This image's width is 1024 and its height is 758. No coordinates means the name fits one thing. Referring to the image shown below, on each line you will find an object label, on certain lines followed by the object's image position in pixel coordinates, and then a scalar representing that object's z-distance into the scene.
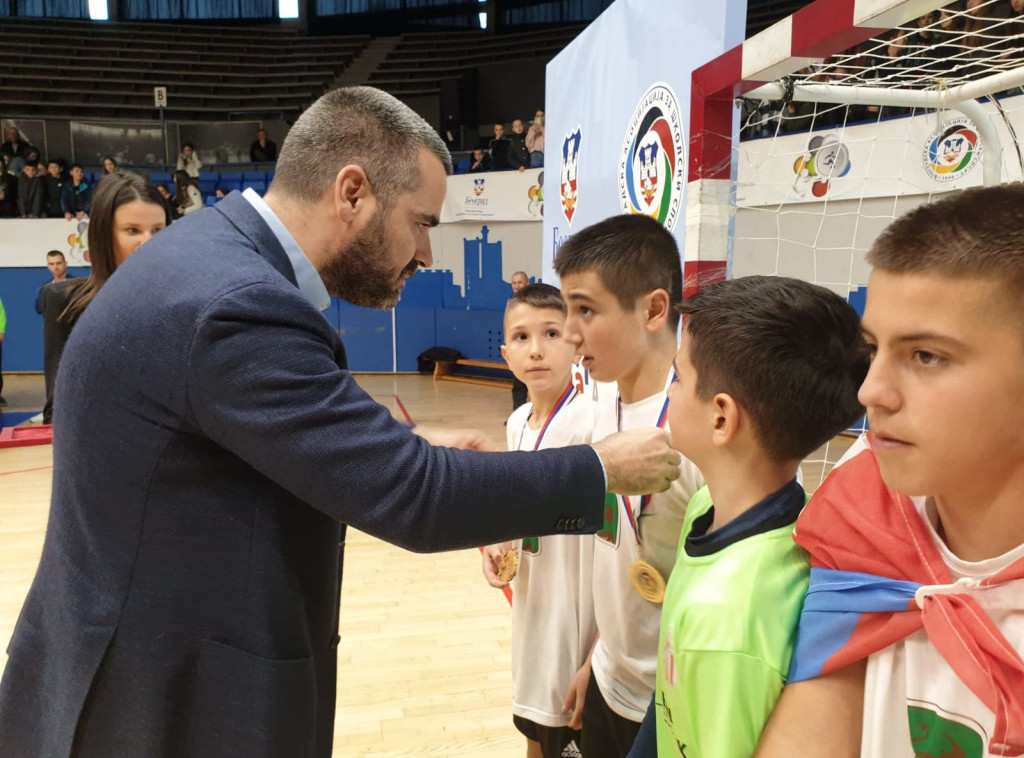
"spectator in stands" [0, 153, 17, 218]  11.27
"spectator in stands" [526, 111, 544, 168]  10.08
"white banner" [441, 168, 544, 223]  10.01
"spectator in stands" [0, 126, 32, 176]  11.79
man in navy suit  1.02
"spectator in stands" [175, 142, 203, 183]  12.38
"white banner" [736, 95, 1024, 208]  5.18
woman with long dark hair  2.85
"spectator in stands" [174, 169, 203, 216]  10.61
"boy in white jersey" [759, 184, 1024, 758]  0.75
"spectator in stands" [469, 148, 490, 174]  10.98
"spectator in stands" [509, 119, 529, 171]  10.15
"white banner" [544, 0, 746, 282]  2.32
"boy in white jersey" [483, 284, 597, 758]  1.83
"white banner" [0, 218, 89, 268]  10.95
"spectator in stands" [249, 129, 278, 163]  13.11
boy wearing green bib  0.91
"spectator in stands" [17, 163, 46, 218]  11.18
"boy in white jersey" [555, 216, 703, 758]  1.53
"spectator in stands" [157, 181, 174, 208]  10.62
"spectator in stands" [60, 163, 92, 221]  11.16
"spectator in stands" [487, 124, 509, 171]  10.68
